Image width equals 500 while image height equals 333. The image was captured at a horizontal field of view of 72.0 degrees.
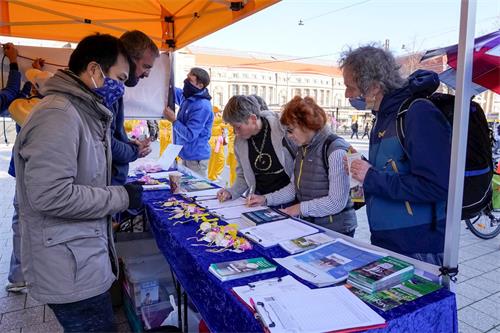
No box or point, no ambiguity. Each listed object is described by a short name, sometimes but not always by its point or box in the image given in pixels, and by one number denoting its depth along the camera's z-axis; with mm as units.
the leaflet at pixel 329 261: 1085
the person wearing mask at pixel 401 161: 1200
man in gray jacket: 1065
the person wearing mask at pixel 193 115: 3678
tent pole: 1071
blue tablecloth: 907
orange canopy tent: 2761
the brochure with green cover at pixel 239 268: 1110
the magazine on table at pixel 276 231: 1430
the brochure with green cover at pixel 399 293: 945
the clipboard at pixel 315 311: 818
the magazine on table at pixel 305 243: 1329
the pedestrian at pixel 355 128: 21247
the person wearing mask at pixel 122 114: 1948
